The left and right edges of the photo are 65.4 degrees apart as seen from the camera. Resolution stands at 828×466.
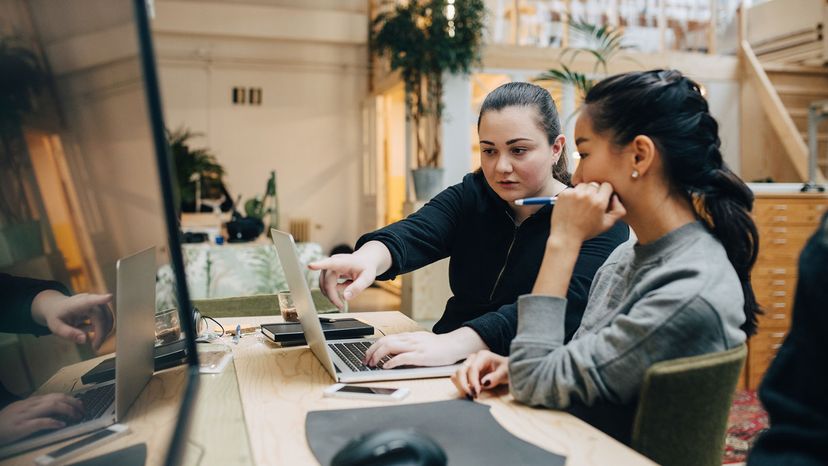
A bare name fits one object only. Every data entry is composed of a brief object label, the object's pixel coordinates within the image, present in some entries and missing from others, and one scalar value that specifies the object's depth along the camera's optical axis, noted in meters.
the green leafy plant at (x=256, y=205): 5.52
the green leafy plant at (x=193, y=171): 6.23
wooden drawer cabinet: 3.51
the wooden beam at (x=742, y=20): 7.01
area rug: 2.55
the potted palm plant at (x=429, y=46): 5.36
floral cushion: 3.14
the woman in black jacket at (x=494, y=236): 1.46
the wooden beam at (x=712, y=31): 7.15
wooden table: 0.45
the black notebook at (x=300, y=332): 1.51
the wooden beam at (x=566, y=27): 6.90
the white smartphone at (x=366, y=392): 1.04
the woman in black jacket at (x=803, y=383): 0.57
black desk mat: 0.79
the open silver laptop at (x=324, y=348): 1.17
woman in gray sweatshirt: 0.94
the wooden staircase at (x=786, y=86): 6.74
